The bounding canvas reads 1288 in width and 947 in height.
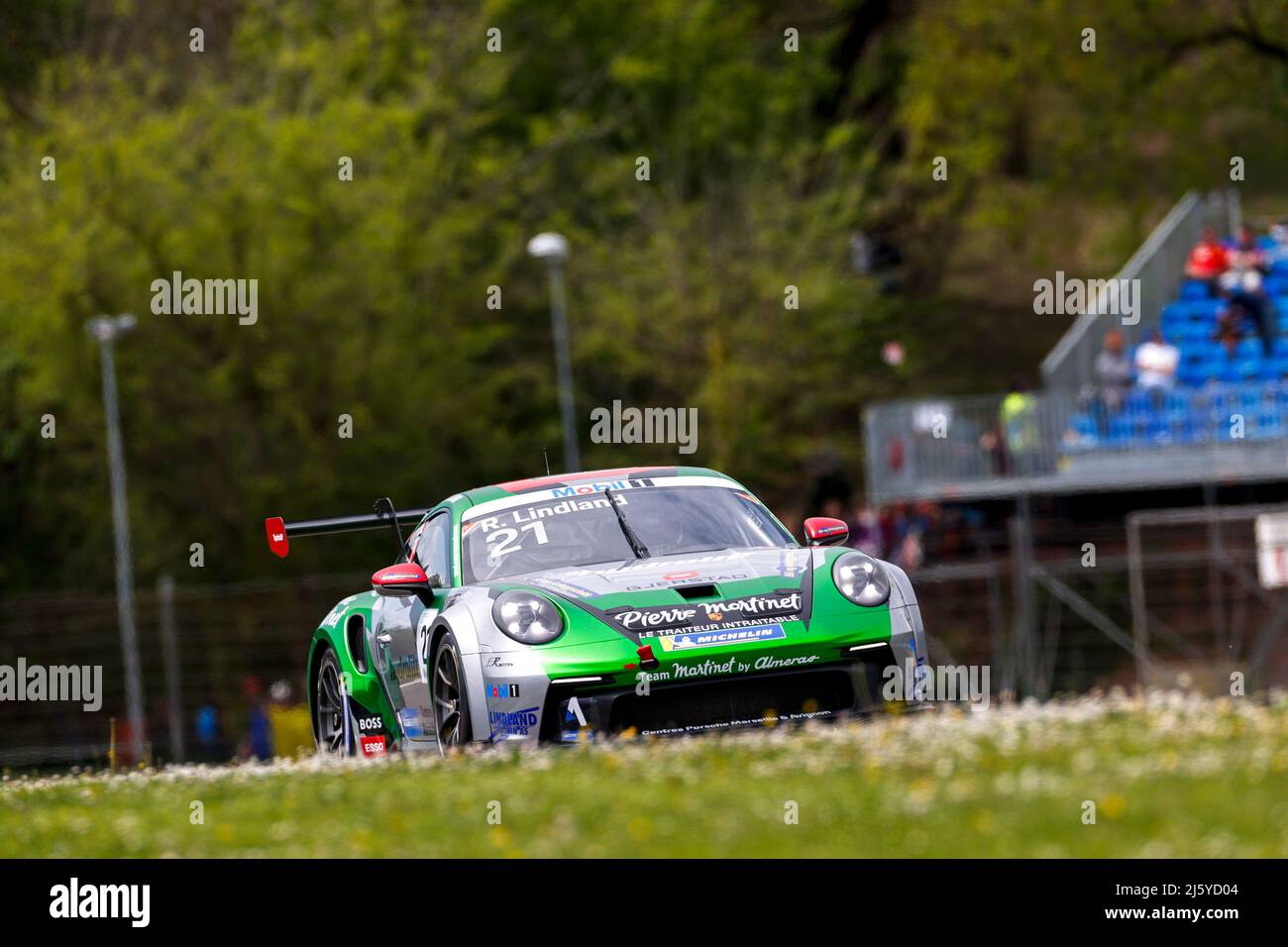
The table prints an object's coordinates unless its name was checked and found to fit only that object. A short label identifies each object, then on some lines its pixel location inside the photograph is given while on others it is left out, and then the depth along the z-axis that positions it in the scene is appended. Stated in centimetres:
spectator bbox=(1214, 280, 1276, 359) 3225
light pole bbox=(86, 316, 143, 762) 2909
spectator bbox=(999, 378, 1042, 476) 3022
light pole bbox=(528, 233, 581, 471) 3366
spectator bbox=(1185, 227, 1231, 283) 3431
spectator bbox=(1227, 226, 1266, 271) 3347
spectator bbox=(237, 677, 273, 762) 2589
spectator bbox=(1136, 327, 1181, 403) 3138
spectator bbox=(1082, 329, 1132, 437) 2988
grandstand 2500
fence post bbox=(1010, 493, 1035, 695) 2475
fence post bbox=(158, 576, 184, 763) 2864
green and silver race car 1009
